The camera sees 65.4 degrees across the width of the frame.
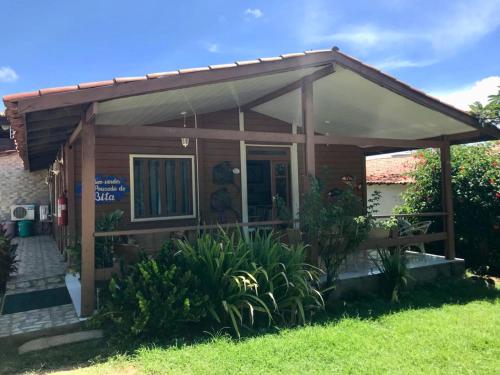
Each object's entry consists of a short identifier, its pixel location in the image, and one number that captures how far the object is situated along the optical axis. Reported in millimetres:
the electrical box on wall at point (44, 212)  13336
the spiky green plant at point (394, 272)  5766
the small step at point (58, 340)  3892
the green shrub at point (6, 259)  5934
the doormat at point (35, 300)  4988
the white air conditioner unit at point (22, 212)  13672
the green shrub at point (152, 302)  4039
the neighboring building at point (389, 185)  13770
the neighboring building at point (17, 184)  14281
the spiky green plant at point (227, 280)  4344
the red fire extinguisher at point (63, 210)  7086
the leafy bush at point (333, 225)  5402
